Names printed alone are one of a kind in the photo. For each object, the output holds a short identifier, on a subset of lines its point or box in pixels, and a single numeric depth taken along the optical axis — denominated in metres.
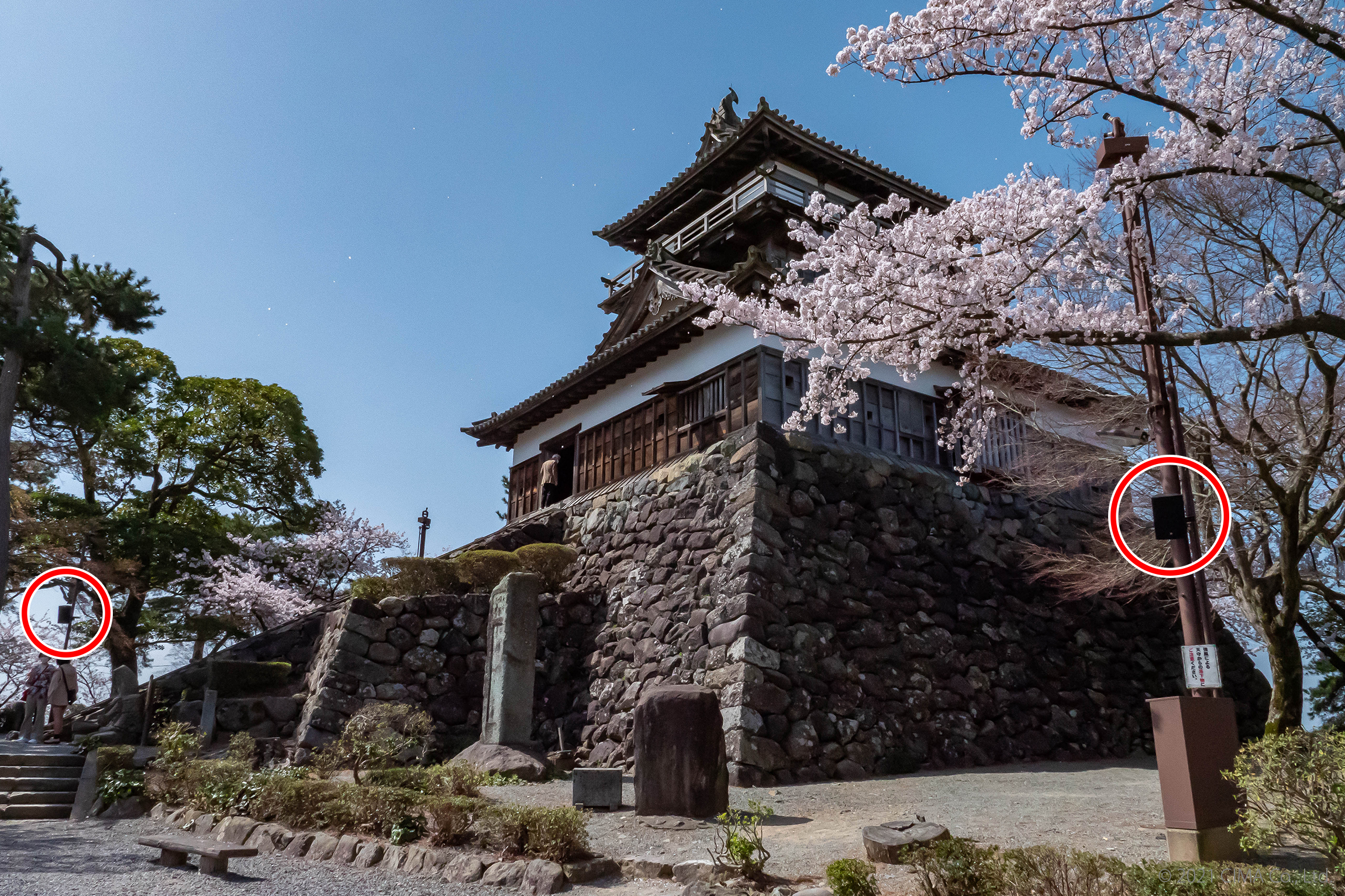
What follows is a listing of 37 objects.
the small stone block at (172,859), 7.71
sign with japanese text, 6.15
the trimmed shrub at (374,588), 15.23
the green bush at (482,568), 15.52
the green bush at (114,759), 11.59
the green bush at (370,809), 7.68
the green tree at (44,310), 13.32
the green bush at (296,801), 8.58
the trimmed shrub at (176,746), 11.27
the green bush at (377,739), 9.98
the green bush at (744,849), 5.70
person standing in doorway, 19.61
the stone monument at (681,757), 8.12
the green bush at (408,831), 7.44
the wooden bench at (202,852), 6.96
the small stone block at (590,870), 6.21
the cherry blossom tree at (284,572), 21.75
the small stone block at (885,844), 6.07
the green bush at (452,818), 7.23
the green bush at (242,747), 11.06
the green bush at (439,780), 8.48
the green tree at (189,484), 20.58
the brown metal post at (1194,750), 5.92
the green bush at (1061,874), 4.50
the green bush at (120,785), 11.24
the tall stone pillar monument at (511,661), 11.80
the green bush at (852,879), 4.91
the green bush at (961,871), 4.80
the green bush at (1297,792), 4.93
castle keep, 12.16
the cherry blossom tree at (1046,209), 6.18
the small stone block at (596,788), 8.79
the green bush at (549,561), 16.09
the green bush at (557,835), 6.45
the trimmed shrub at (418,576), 15.28
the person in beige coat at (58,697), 15.17
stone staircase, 11.52
